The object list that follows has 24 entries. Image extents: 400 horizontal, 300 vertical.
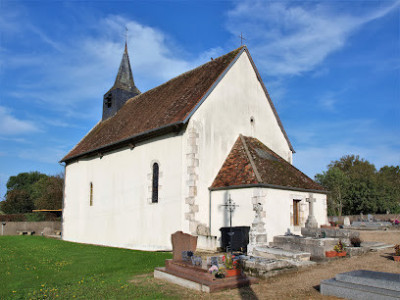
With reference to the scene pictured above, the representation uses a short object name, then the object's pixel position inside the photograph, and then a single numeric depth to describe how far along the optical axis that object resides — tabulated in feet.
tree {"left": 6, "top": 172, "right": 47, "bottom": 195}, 268.41
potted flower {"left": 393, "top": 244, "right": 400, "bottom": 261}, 35.12
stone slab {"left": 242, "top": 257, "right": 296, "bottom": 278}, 29.63
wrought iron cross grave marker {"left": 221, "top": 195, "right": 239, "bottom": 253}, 45.26
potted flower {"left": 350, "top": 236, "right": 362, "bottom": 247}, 42.42
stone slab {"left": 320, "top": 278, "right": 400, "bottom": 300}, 20.02
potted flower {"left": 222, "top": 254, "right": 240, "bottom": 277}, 26.58
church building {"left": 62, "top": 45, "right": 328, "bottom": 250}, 46.32
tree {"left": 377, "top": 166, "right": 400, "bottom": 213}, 138.92
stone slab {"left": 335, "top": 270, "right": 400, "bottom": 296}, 20.22
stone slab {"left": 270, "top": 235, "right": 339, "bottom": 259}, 38.10
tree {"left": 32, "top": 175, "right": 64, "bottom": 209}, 127.85
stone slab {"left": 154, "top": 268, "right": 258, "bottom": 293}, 25.09
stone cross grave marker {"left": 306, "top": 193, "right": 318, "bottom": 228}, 49.80
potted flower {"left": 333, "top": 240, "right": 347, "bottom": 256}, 38.62
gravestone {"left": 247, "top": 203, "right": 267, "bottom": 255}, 40.16
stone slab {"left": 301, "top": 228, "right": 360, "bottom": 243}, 43.96
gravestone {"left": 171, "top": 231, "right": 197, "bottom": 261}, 31.04
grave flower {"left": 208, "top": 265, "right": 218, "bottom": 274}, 26.45
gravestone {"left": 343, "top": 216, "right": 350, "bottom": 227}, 88.34
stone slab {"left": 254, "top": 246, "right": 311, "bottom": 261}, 35.24
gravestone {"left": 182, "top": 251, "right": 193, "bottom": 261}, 29.86
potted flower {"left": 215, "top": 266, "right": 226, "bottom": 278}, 26.27
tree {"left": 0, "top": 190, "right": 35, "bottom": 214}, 165.75
